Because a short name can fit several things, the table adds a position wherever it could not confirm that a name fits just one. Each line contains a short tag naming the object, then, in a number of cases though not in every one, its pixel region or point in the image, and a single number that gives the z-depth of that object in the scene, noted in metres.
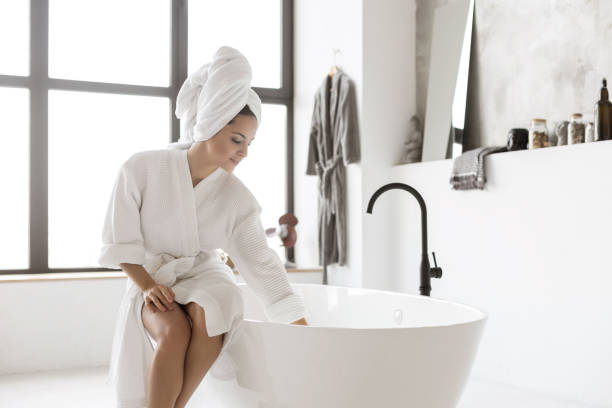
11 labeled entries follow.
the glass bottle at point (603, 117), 2.53
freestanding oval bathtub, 1.80
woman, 1.81
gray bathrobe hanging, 3.79
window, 3.88
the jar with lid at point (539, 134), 2.84
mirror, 3.43
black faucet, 2.48
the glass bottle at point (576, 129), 2.66
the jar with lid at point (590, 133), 2.60
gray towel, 3.05
